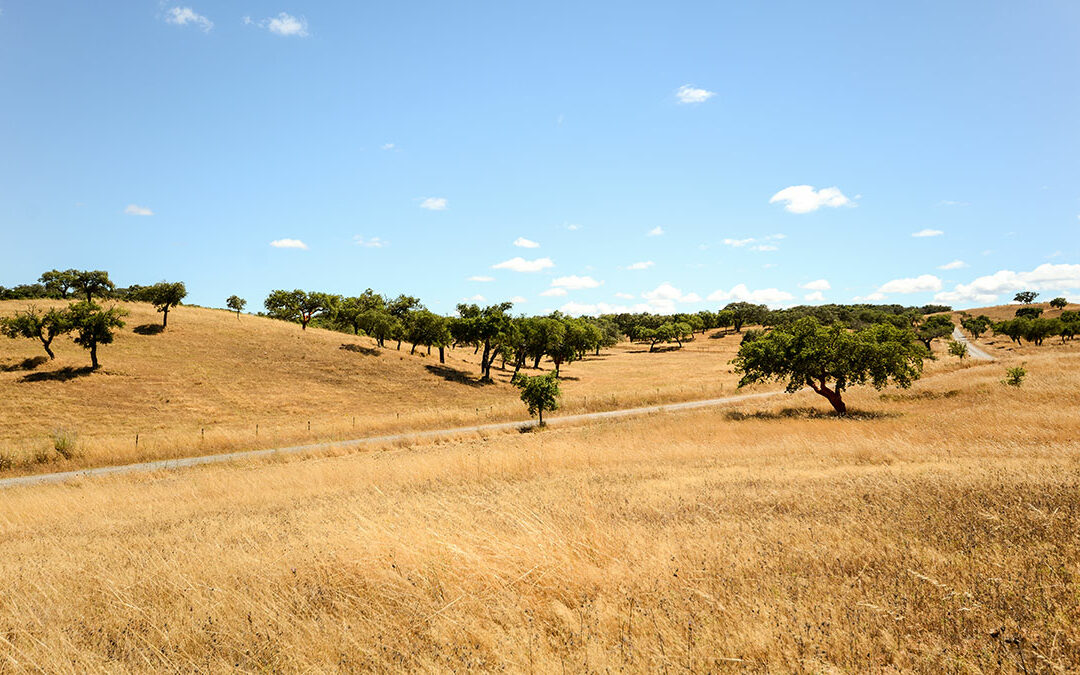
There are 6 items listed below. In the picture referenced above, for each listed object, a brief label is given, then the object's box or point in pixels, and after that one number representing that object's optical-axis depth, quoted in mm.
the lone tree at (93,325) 50750
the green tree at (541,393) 36375
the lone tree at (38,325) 50812
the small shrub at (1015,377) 30267
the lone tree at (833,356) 29984
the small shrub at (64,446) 26078
